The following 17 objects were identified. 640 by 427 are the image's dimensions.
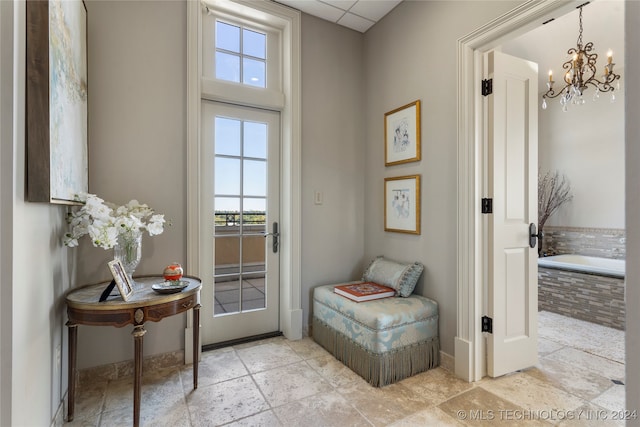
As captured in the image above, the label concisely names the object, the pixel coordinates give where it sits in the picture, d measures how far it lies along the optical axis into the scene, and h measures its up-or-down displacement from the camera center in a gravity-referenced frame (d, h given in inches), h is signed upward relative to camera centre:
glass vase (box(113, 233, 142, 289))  72.2 -9.1
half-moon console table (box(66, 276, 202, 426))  60.9 -20.0
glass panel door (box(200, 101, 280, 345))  100.8 -3.2
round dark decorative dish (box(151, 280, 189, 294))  68.4 -16.9
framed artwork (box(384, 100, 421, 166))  98.4 +25.3
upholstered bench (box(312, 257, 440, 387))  80.3 -32.6
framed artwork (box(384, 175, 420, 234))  98.7 +2.5
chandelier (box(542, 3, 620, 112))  117.3 +55.0
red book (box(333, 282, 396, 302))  91.9 -24.2
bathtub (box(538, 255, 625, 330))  118.0 -32.1
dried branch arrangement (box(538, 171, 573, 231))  175.6 +10.4
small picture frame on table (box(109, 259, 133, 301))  61.6 -13.7
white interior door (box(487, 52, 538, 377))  82.9 -0.3
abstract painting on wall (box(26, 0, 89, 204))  46.6 +18.6
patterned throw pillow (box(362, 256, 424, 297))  95.6 -20.0
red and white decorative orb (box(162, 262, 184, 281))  72.8 -14.5
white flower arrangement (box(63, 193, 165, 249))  64.4 -2.8
